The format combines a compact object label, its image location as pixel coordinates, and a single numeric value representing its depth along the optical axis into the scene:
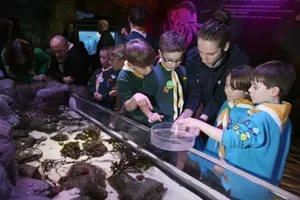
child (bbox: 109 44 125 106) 3.47
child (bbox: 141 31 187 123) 2.54
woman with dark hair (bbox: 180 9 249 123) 2.26
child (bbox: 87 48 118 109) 3.62
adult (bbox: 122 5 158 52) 3.51
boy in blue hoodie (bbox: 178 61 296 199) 1.74
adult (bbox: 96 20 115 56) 5.26
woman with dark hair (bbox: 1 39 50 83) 4.00
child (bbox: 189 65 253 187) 2.22
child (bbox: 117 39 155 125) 2.53
